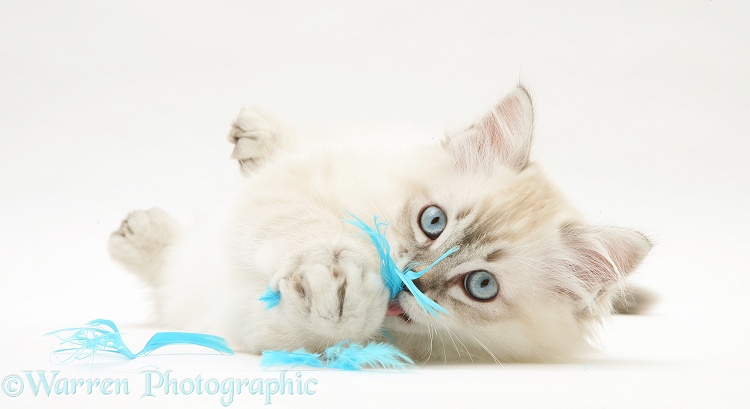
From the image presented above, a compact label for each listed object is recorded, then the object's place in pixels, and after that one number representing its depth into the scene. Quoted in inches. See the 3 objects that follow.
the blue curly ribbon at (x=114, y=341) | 19.9
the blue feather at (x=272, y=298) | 18.6
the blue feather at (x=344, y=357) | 18.7
